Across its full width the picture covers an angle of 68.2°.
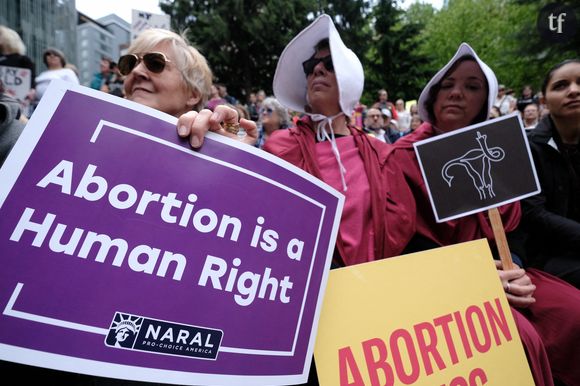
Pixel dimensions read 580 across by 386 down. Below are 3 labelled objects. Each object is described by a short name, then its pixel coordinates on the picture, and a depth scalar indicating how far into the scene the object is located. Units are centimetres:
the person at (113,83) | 550
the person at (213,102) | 441
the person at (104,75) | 603
